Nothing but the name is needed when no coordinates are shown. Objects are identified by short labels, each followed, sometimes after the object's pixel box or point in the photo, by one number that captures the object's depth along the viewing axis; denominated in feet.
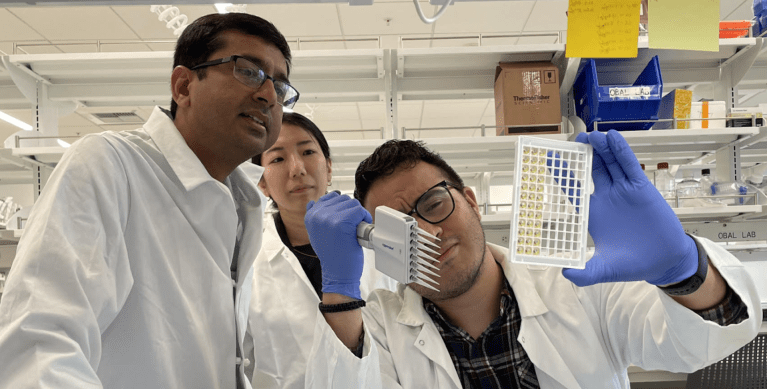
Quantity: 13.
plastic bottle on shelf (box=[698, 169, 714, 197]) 9.39
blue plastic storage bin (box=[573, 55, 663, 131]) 8.43
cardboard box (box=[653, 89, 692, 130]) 8.99
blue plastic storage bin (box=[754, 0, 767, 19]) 9.07
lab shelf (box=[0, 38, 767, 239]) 8.87
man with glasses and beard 3.53
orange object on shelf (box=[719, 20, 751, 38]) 9.50
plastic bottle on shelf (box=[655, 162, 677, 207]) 9.94
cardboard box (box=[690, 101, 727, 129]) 9.07
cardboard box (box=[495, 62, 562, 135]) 8.79
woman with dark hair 5.22
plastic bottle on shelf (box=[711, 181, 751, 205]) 9.17
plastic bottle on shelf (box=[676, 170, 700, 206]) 9.31
